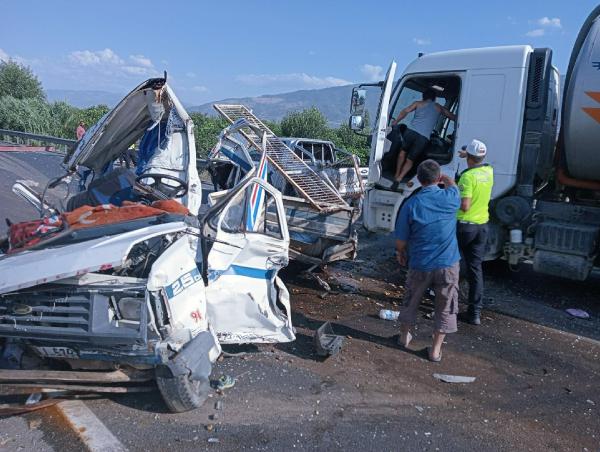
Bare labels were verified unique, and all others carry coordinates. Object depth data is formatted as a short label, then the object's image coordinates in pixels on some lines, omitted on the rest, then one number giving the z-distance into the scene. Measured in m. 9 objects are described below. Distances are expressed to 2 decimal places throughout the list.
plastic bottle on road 5.12
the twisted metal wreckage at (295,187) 5.88
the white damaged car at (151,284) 2.89
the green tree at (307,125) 31.69
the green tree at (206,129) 23.44
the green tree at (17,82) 37.93
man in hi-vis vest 4.83
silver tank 5.16
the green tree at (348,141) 24.78
